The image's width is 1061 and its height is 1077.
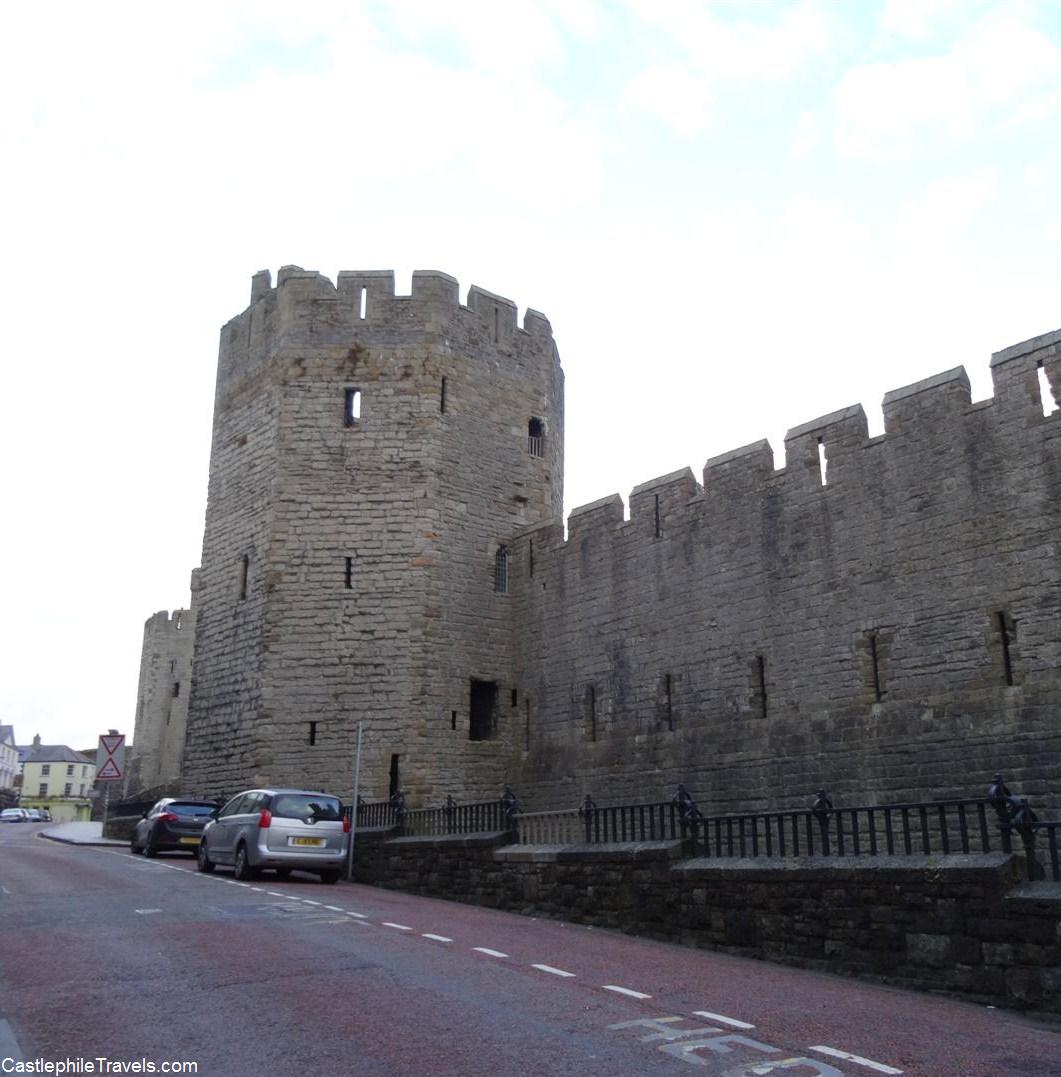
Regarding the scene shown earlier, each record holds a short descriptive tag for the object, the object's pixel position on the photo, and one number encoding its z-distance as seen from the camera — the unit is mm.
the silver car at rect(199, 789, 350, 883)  13734
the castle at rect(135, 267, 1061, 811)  12984
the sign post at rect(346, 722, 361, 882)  16234
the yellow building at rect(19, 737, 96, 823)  110525
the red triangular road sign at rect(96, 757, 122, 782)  19203
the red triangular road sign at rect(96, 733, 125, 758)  19812
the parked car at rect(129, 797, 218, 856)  18484
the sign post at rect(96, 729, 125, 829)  19406
